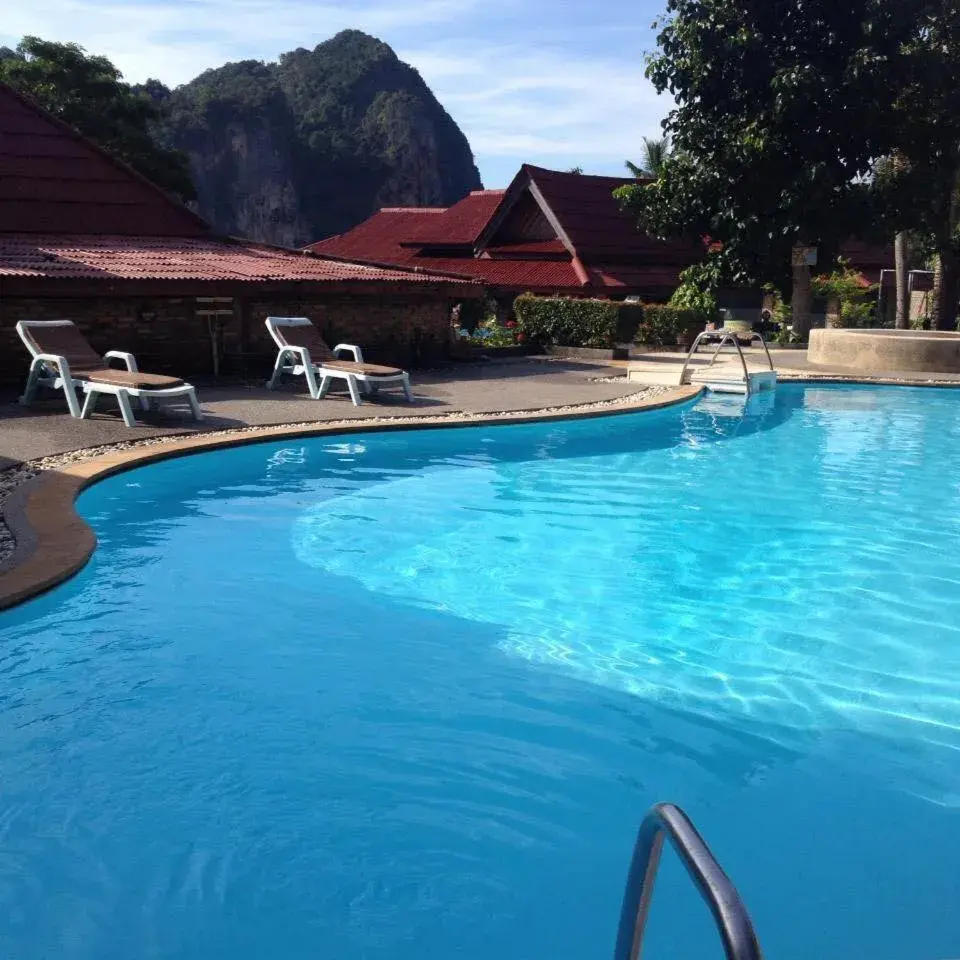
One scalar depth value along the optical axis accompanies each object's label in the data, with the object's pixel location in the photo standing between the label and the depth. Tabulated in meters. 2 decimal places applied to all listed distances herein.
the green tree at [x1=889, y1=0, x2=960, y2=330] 23.25
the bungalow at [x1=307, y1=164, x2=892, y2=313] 32.84
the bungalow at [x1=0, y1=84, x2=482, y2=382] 14.96
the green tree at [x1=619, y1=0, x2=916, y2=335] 23.45
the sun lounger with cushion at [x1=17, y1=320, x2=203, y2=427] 11.79
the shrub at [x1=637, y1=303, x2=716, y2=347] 24.42
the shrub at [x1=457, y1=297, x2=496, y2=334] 22.80
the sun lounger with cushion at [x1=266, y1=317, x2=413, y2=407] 14.17
